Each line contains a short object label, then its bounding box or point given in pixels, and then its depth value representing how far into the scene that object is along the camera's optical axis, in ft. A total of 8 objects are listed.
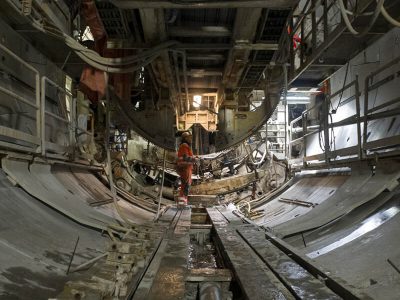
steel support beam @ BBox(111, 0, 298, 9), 12.91
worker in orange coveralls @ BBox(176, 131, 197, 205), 27.34
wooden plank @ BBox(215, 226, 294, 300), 7.68
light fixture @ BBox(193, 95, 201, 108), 32.31
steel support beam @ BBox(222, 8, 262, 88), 15.23
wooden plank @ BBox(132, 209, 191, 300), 7.70
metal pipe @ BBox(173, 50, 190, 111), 18.70
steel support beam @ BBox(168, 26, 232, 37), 17.06
